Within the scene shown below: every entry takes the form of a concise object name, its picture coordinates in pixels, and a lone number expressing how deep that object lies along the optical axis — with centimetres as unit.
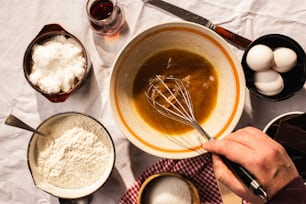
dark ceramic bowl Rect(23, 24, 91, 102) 85
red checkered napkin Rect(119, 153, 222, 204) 87
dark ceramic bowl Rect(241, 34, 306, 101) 82
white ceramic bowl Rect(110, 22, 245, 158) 80
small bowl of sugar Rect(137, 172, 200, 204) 84
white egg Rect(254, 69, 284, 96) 81
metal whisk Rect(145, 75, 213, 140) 85
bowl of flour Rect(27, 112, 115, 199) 86
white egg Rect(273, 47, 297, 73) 80
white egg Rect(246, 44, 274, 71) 80
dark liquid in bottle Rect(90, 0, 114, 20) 87
